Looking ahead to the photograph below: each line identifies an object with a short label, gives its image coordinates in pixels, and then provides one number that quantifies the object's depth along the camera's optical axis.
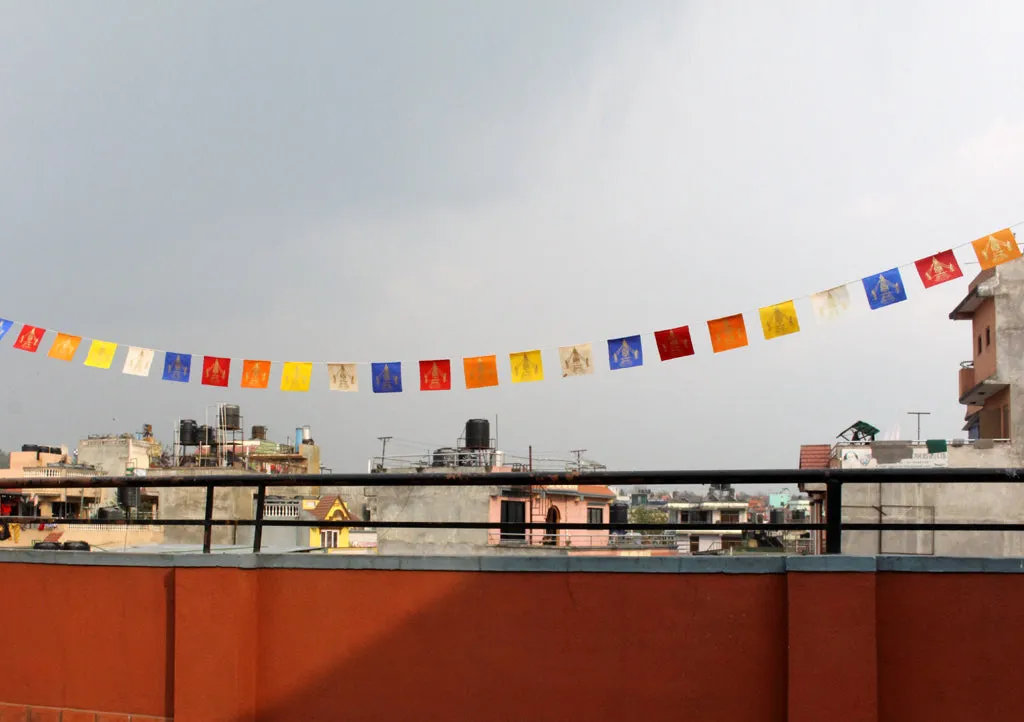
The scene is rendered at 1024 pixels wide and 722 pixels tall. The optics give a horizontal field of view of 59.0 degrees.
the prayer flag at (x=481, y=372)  11.51
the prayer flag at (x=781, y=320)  10.36
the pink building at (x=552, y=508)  33.97
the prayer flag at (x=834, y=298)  10.34
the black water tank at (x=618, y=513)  45.66
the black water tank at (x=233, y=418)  40.19
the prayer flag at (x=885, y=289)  10.15
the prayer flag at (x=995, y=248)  9.66
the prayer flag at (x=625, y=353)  11.21
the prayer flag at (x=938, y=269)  10.02
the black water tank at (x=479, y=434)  35.59
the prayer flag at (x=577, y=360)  11.50
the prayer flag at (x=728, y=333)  10.80
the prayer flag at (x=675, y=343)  11.09
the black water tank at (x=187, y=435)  39.50
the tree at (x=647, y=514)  67.80
